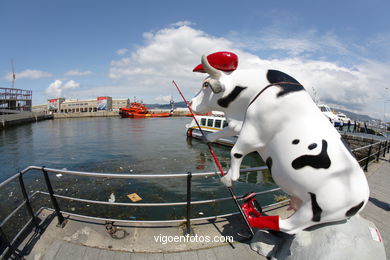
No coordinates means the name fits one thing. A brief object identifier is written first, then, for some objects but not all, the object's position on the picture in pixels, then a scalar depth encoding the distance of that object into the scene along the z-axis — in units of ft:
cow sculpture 5.20
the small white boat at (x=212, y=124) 54.11
